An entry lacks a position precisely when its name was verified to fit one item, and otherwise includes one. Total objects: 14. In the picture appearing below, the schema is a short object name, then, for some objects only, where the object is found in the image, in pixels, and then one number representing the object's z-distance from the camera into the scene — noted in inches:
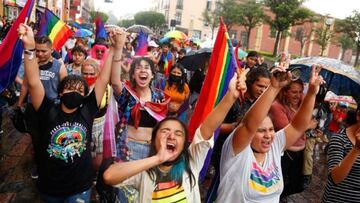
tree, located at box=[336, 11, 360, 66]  1209.4
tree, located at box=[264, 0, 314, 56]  1186.0
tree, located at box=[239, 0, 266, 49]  1542.1
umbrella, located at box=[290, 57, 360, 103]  140.7
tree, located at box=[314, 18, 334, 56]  1513.3
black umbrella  237.6
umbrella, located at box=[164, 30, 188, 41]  566.3
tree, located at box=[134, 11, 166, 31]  2719.0
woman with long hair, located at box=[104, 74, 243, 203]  72.3
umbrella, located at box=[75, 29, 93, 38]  430.4
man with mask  96.0
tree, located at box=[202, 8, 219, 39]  1999.8
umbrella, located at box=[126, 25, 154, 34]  605.0
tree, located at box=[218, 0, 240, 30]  1640.6
